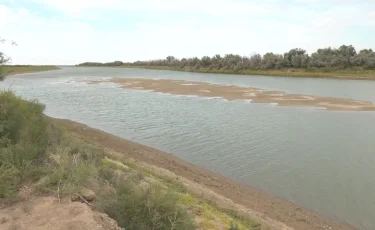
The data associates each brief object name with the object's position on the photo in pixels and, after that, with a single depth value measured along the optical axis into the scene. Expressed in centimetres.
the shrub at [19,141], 571
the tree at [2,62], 1051
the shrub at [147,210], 523
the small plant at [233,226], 702
